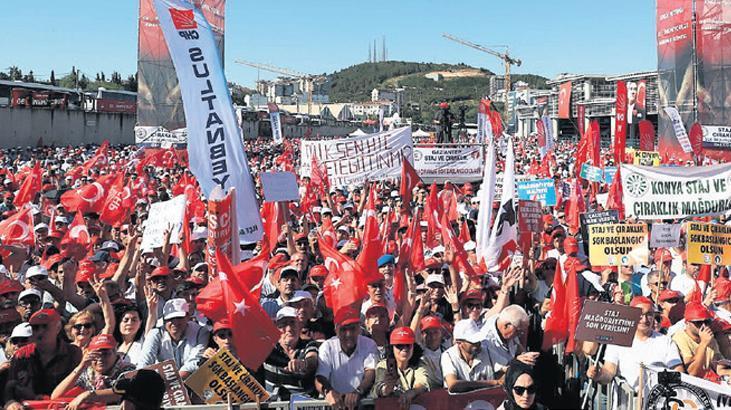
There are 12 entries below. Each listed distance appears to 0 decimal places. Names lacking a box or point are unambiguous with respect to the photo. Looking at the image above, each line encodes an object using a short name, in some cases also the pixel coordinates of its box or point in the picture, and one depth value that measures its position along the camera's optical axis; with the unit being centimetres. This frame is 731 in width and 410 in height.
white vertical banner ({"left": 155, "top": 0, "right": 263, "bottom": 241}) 654
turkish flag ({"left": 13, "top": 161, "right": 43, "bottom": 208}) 1339
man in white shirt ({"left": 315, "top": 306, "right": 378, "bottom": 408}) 552
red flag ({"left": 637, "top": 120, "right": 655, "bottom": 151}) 2402
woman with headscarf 455
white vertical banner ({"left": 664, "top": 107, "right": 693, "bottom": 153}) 2247
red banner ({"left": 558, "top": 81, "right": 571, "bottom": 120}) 8519
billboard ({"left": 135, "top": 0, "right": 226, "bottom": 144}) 2836
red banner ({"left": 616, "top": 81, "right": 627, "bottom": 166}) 2067
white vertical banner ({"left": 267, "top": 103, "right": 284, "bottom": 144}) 3309
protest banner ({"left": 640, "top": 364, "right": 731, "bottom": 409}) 512
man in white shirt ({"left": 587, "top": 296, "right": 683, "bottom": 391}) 586
